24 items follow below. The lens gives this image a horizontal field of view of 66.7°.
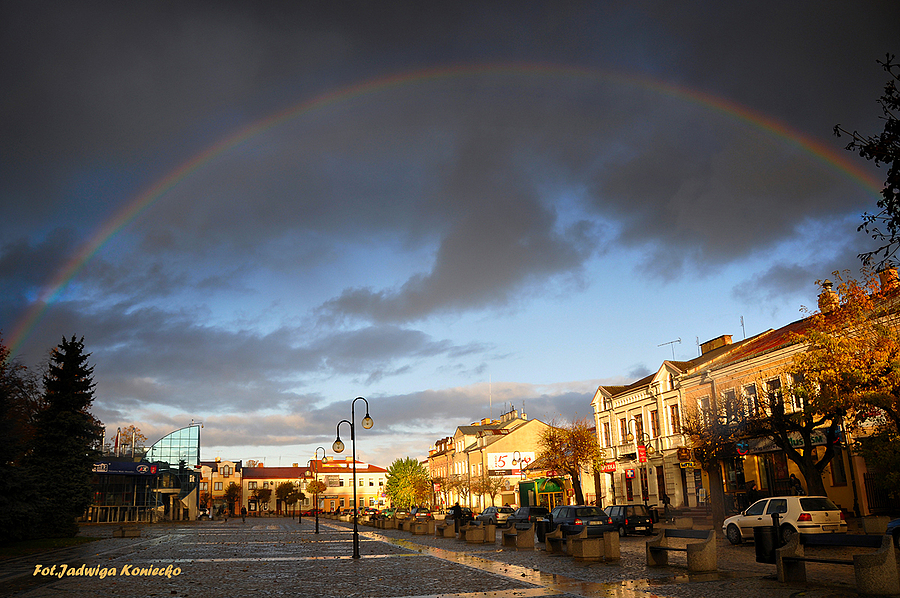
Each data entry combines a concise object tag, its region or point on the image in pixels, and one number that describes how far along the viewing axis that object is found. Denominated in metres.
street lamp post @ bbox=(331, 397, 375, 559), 23.34
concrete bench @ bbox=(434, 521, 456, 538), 35.19
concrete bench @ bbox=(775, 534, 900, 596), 11.18
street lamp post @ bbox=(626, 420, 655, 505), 45.78
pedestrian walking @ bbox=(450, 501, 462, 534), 39.96
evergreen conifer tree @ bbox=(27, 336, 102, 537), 38.59
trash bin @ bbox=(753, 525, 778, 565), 15.13
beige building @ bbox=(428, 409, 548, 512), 76.68
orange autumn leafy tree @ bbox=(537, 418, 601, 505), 47.69
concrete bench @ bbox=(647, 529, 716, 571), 15.66
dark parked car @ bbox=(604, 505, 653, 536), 31.17
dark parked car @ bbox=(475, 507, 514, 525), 50.94
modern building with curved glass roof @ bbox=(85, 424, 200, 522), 79.75
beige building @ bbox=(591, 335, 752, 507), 42.62
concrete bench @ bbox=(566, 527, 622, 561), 19.20
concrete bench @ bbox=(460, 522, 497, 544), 29.58
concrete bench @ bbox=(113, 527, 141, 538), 43.41
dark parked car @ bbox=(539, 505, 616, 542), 28.70
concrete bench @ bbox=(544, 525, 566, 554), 22.98
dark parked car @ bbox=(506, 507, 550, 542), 42.51
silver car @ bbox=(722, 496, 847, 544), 20.78
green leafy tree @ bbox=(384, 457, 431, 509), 99.06
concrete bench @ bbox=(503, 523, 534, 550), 25.81
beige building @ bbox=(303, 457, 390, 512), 143.38
